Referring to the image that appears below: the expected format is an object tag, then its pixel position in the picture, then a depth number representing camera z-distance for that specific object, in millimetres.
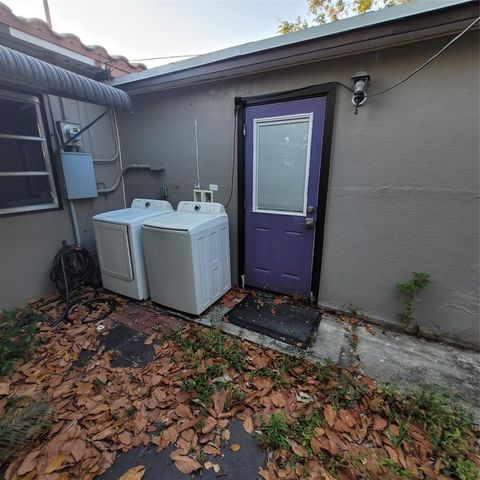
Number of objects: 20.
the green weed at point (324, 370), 1848
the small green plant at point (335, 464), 1285
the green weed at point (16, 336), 1979
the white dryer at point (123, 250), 2740
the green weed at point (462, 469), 1228
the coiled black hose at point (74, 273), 2886
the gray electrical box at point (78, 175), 2992
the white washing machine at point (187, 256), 2426
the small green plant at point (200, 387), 1708
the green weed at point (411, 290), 2251
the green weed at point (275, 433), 1422
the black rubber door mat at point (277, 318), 2367
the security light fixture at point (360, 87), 2066
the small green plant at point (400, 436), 1412
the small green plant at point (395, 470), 1248
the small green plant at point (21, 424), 1349
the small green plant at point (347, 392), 1656
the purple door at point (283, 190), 2555
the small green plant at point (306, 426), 1438
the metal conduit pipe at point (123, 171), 3487
